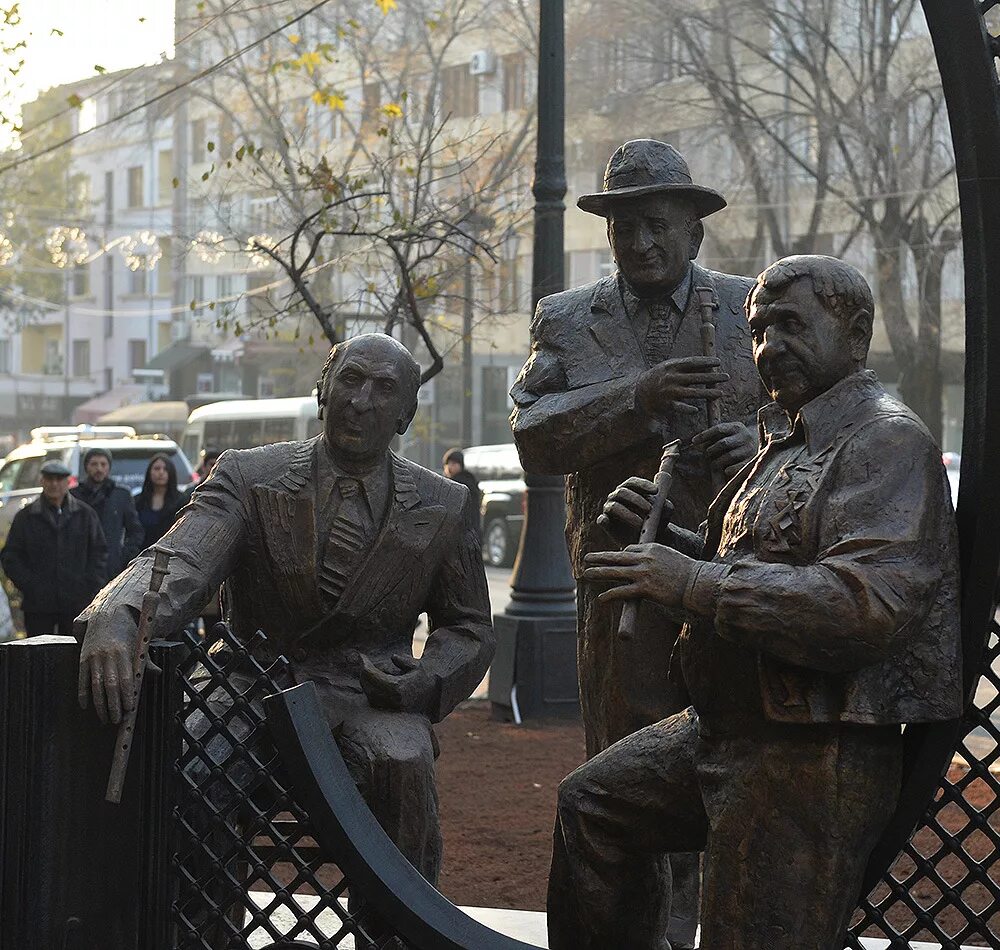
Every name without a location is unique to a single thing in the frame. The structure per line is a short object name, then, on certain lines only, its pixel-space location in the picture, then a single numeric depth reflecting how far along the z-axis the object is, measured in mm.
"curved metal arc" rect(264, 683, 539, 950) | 3449
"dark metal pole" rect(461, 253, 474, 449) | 15314
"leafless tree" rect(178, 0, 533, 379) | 11070
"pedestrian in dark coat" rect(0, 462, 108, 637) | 10023
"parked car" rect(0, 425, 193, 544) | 20250
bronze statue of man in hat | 4246
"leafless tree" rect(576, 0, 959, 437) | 18969
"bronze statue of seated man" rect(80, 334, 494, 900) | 4031
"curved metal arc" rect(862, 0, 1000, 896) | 3234
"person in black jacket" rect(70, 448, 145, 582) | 10930
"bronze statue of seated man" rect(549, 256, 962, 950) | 2941
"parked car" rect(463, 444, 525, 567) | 22078
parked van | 25422
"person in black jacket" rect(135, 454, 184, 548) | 11461
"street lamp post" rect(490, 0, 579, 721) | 10133
